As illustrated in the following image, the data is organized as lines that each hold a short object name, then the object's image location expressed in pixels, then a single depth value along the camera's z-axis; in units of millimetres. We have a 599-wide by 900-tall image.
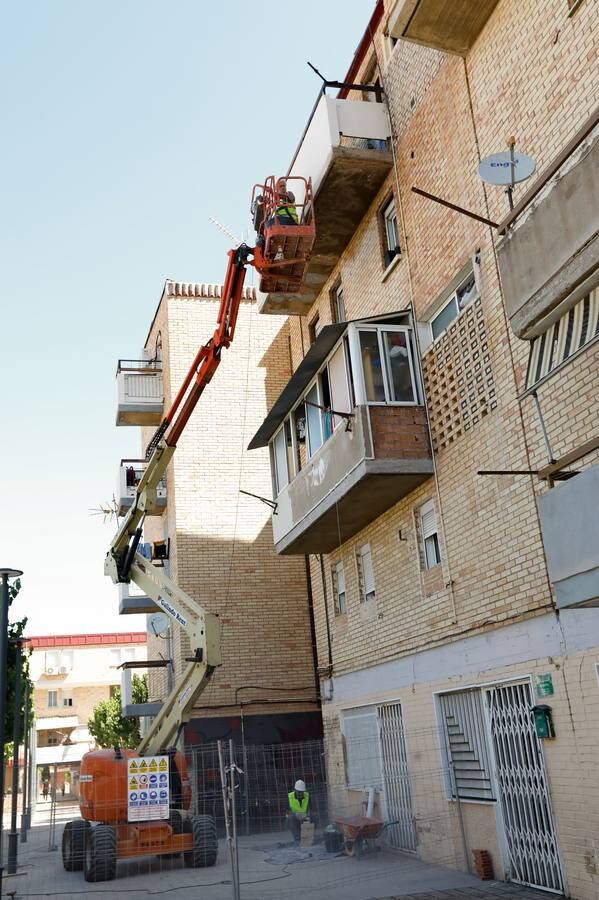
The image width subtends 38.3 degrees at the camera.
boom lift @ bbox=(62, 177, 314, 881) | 13789
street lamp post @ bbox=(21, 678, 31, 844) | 21500
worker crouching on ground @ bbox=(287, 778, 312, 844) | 14602
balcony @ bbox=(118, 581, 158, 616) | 23438
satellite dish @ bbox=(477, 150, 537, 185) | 9492
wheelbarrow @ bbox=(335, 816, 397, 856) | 12820
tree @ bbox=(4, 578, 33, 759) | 21562
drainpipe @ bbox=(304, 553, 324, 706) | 22156
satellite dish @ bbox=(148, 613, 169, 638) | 21230
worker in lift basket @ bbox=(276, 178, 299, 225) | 14539
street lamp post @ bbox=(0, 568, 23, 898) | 11352
